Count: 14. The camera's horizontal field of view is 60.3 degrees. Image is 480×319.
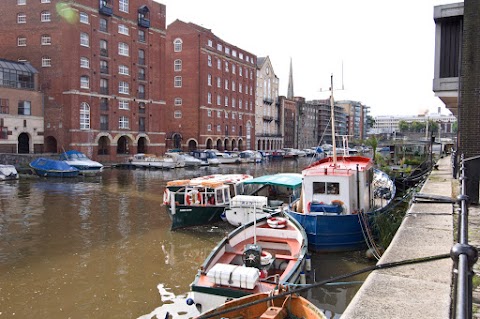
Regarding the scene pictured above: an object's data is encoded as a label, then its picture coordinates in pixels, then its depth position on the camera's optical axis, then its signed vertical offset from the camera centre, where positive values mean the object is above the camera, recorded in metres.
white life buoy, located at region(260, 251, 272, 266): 11.05 -3.09
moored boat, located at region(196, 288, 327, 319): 7.86 -3.16
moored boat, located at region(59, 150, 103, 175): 42.12 -1.85
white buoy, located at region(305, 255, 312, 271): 12.02 -3.48
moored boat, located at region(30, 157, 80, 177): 39.28 -2.24
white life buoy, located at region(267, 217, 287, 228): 14.39 -2.72
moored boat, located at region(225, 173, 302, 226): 18.58 -2.66
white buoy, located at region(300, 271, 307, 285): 11.00 -3.58
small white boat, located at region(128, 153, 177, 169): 52.12 -2.17
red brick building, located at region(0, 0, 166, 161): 50.00 +10.51
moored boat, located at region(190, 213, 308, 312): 9.28 -3.14
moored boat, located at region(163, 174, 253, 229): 19.41 -2.75
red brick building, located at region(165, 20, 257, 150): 72.00 +10.39
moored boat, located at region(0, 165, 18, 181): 35.84 -2.44
